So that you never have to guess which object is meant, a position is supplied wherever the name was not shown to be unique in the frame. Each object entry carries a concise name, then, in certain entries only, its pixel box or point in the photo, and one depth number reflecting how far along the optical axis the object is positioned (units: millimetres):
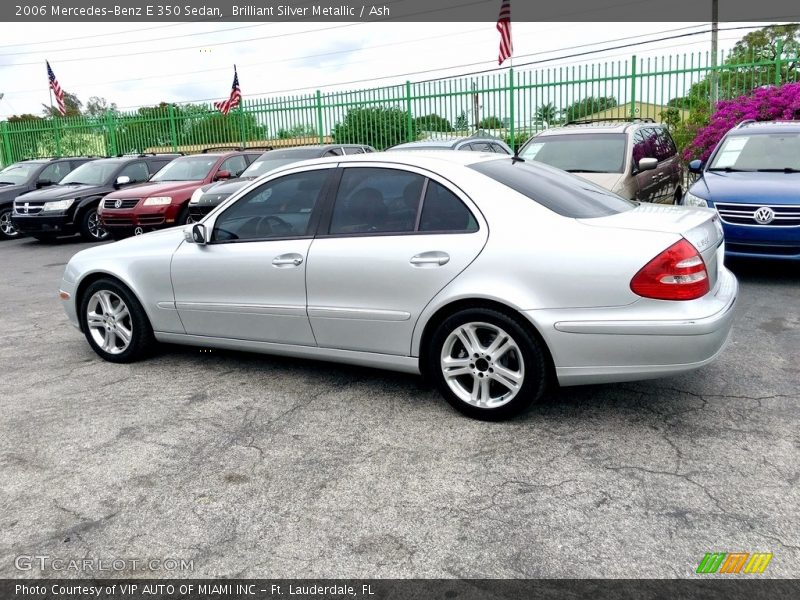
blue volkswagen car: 7148
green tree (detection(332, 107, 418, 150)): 18562
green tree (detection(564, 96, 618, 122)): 16016
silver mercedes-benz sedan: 3795
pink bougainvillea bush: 12547
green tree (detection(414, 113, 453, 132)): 18000
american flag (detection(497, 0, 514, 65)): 18359
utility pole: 14712
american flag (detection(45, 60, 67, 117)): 25828
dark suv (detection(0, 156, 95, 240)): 15430
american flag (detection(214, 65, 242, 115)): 21766
